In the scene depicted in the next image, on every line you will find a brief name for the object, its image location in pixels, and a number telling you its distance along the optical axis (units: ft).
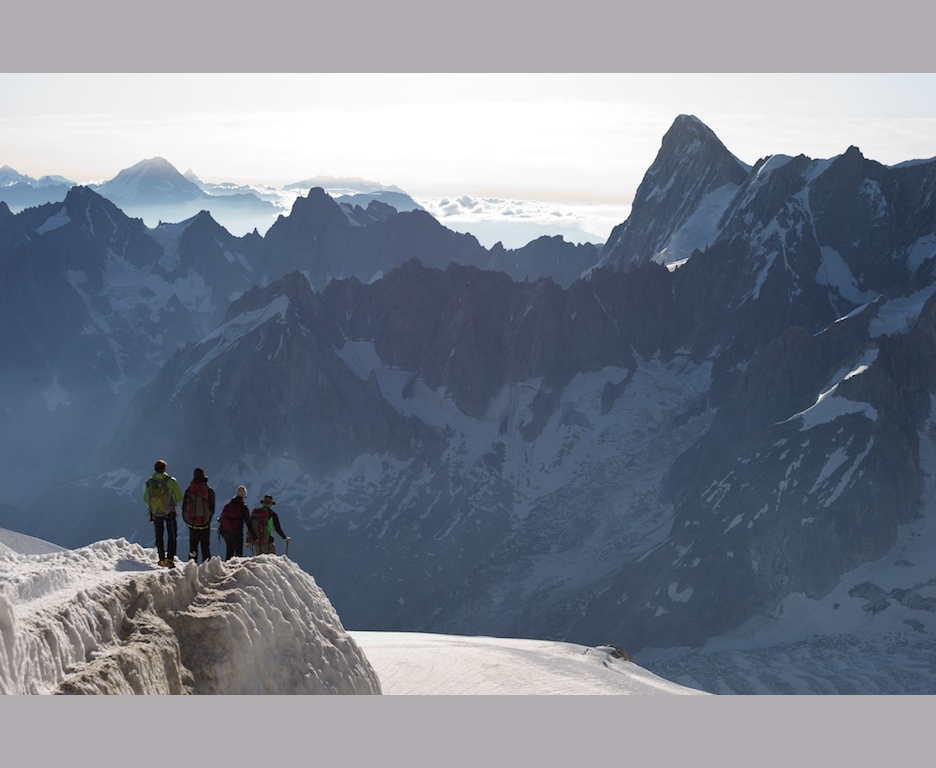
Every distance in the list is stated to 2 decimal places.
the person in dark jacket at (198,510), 149.28
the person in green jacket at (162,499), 149.18
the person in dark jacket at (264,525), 160.66
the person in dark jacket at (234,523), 153.99
